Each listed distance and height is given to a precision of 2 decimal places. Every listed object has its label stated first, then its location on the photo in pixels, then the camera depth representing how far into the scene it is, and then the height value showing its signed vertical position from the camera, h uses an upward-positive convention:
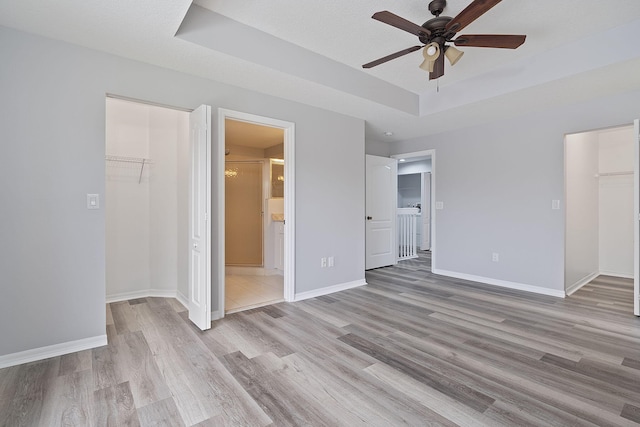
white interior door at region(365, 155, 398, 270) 5.48 +0.01
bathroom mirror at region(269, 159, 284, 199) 5.37 +0.60
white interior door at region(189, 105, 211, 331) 2.80 +0.01
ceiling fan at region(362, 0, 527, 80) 2.05 +1.31
